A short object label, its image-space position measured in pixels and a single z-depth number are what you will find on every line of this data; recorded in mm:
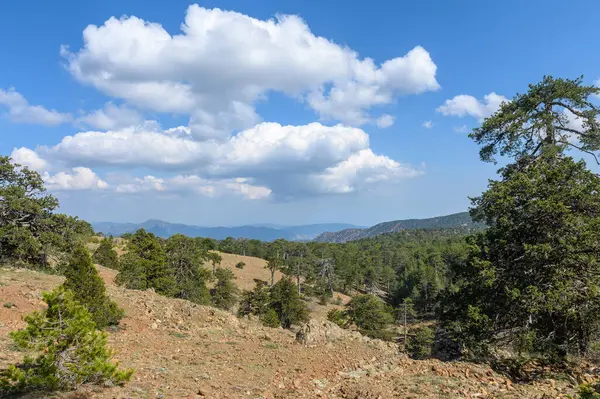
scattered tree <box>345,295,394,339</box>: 52281
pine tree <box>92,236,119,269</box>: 45031
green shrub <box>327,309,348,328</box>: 47600
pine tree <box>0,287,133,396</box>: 6332
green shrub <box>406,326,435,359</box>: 45219
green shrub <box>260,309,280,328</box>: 33831
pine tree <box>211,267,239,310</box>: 47812
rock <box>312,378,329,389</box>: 9625
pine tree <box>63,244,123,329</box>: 13219
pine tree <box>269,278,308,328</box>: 41303
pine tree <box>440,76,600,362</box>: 10562
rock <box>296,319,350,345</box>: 13914
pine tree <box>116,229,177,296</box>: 28781
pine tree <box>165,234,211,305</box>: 37875
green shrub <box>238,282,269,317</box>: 43500
